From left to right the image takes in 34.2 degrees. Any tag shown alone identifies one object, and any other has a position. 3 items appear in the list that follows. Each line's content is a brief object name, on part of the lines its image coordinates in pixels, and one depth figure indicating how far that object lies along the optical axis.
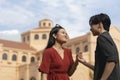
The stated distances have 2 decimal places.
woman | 3.11
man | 2.42
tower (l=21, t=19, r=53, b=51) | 40.69
